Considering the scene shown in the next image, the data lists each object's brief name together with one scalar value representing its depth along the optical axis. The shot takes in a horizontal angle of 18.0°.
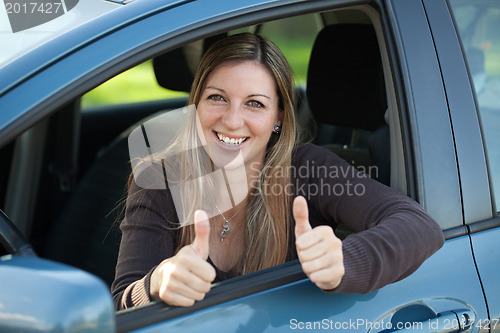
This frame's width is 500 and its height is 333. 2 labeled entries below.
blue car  2.23
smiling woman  2.54
